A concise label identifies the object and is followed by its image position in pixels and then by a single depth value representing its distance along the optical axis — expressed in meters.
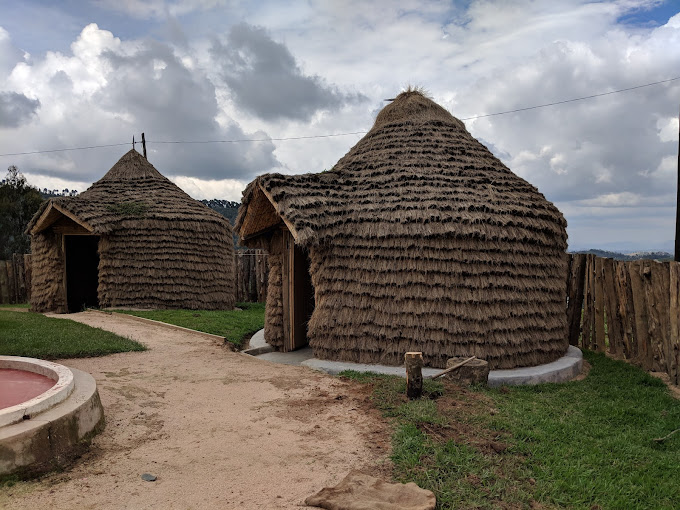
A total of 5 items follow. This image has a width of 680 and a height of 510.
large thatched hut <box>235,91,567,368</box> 7.93
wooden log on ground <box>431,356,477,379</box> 6.95
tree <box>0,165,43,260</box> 27.73
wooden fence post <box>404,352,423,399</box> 6.26
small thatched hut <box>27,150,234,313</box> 15.13
